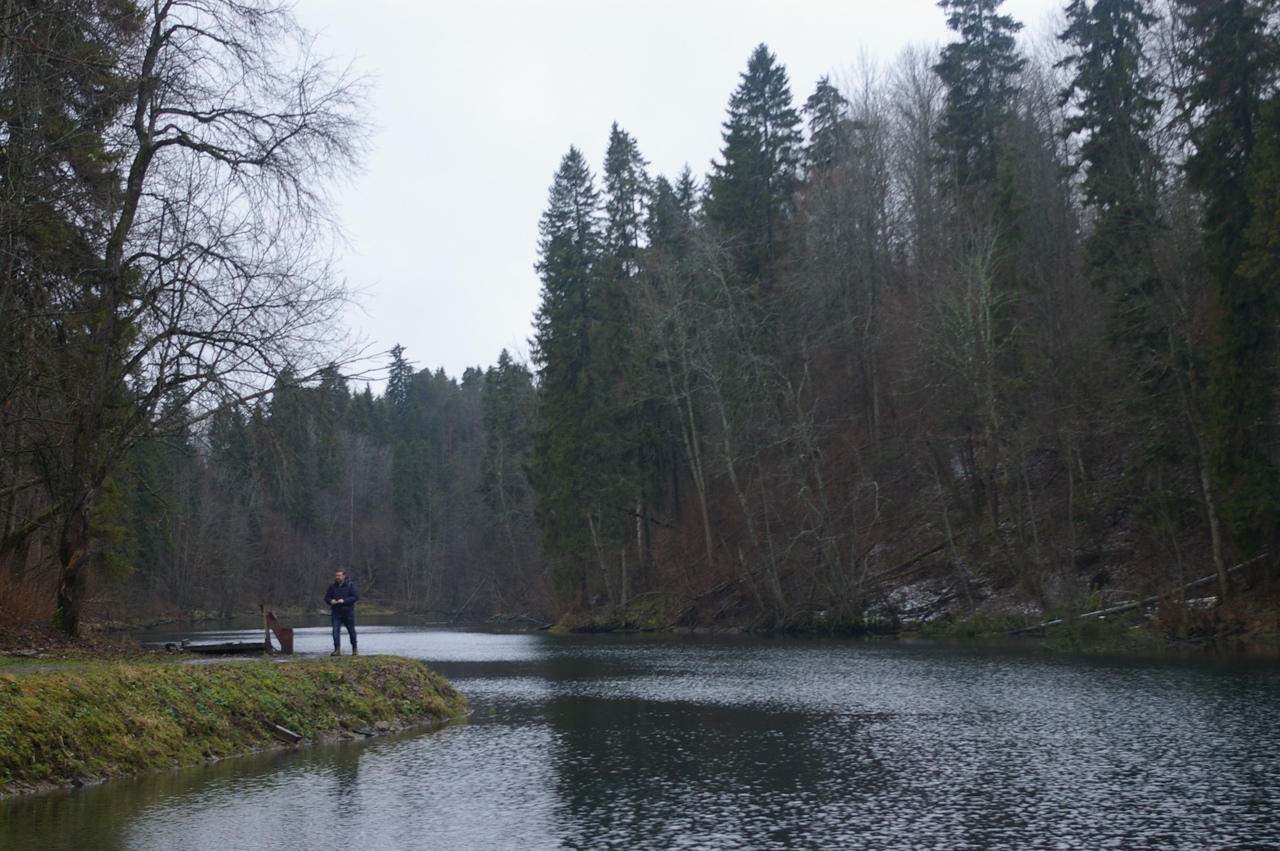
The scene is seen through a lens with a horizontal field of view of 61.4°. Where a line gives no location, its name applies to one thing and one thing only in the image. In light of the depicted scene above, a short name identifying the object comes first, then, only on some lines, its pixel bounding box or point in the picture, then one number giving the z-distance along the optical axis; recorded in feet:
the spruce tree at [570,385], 184.44
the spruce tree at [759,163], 189.88
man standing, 73.26
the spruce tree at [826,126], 184.55
